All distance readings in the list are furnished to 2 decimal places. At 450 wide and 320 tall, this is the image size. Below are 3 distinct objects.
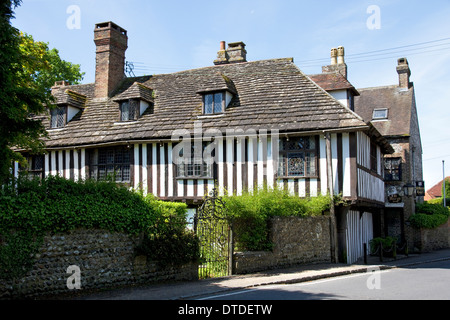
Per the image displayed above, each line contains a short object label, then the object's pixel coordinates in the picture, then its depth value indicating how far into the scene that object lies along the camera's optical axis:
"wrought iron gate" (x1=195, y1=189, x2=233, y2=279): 12.55
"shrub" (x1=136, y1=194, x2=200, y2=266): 11.16
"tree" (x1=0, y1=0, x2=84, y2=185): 9.20
